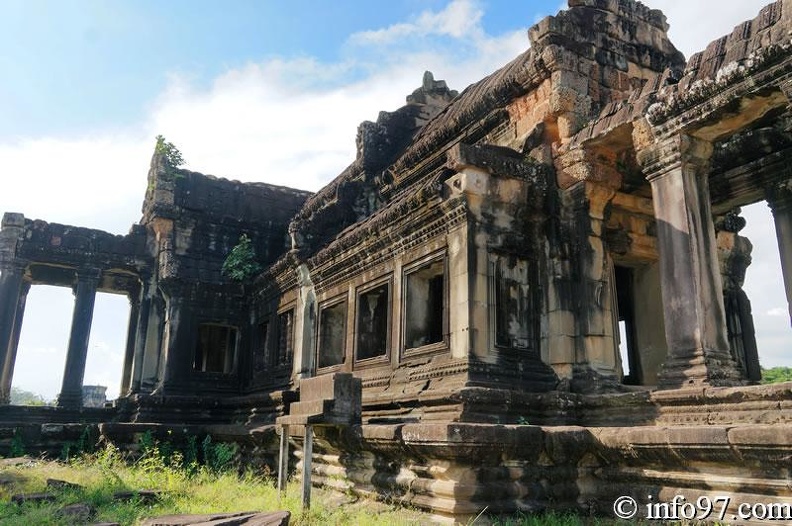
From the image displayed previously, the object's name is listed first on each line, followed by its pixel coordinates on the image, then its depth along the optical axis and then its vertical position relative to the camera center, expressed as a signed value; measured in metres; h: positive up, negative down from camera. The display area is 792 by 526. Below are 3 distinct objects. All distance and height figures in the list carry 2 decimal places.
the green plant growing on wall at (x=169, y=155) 15.64 +6.50
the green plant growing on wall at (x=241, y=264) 15.38 +3.89
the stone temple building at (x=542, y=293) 5.90 +2.01
